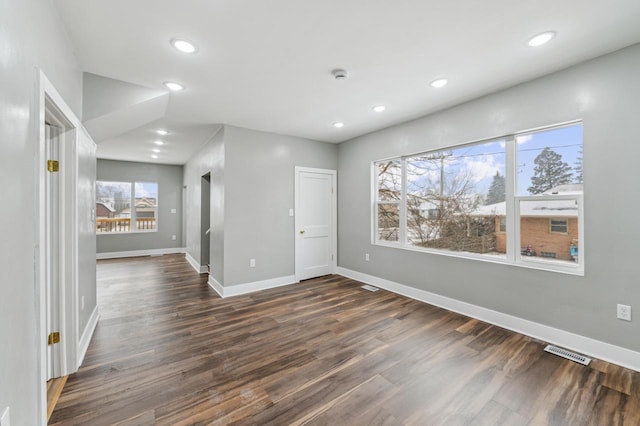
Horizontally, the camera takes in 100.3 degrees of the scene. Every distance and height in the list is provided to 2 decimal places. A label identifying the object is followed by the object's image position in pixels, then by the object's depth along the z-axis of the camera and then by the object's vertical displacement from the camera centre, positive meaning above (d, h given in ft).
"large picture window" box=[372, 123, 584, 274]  8.61 +0.51
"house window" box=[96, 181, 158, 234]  23.40 +0.51
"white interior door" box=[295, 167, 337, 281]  16.11 -0.63
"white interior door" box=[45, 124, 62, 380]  6.85 -0.91
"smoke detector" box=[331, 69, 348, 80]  8.46 +4.45
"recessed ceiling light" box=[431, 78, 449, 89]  9.01 +4.48
